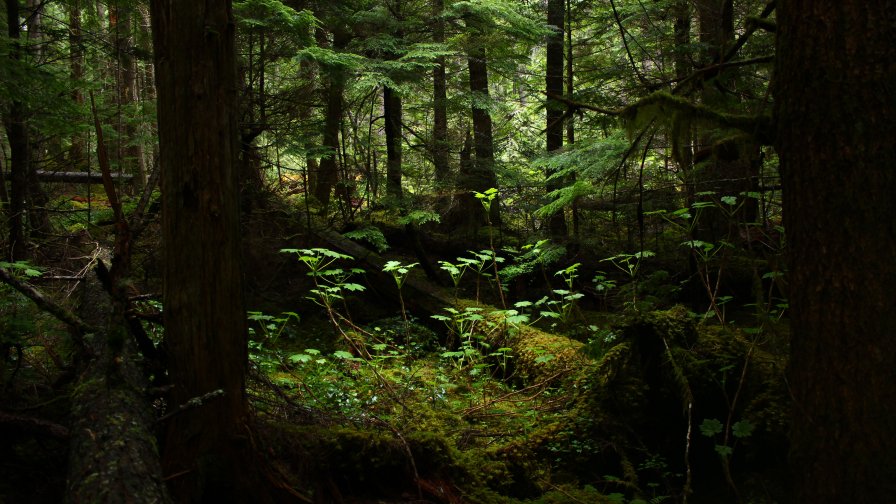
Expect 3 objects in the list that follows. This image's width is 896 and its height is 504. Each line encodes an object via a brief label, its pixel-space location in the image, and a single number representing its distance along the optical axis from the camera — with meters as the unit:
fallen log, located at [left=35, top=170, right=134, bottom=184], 11.13
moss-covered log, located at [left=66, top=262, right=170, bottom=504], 2.31
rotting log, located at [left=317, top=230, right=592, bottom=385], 6.04
